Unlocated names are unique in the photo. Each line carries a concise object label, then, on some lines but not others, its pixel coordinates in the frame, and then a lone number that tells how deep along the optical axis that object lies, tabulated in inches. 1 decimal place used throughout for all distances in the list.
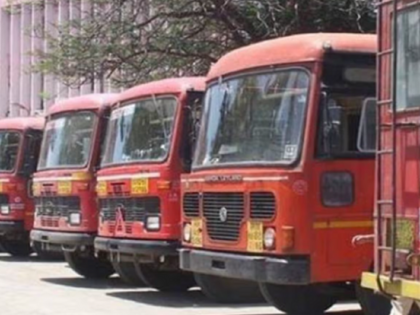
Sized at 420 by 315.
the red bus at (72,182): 612.7
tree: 832.9
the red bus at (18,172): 769.6
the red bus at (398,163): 309.3
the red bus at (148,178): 515.5
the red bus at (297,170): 387.9
